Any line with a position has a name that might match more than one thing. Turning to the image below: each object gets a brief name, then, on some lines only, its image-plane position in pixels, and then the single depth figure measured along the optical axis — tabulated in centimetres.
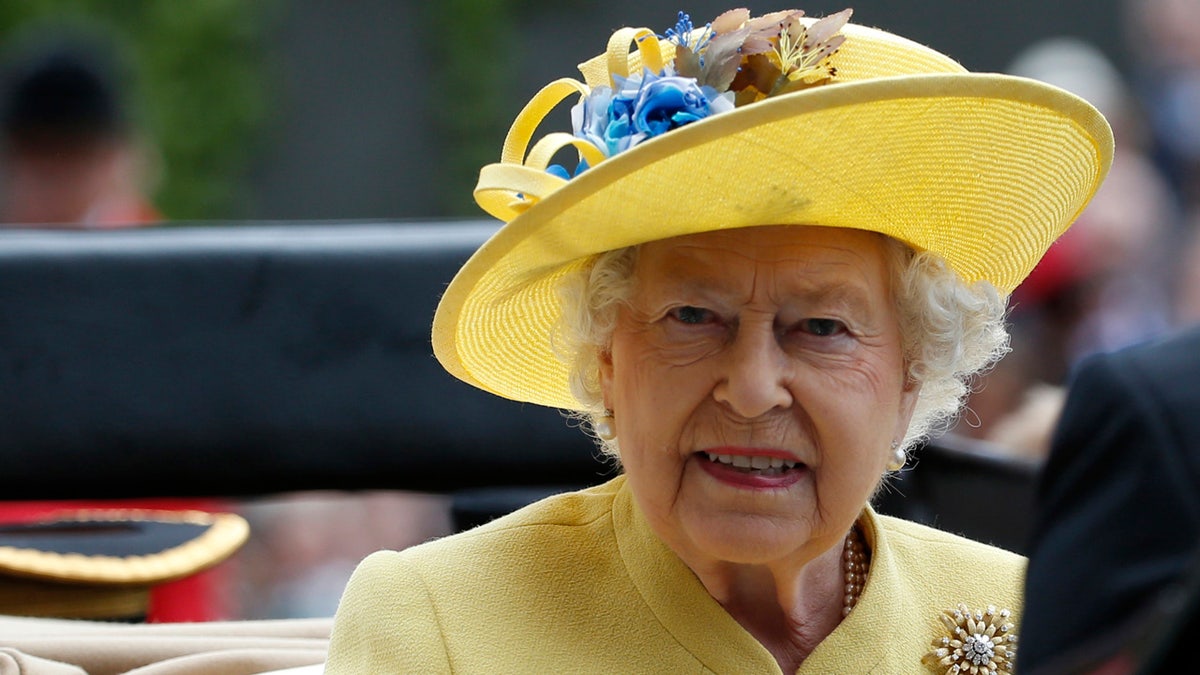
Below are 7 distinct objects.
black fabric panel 691
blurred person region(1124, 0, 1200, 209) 1066
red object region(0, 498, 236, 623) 726
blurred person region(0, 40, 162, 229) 945
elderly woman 416
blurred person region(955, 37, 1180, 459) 1024
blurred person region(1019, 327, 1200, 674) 262
